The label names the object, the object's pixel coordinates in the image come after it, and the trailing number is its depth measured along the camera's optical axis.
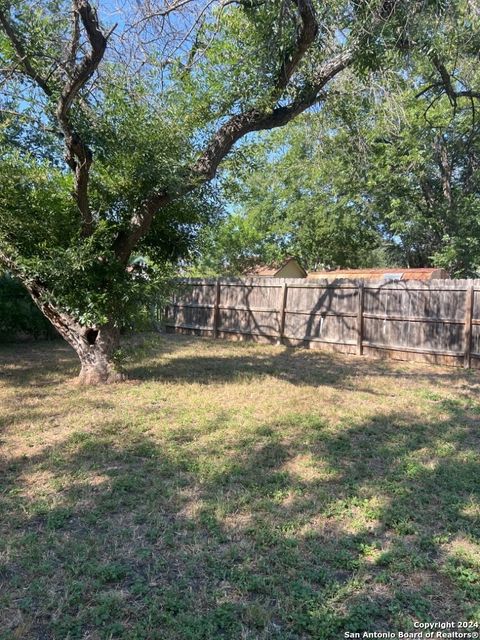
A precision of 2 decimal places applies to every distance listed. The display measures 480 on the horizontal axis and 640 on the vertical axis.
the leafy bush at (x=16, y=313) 10.95
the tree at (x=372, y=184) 7.89
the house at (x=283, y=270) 23.66
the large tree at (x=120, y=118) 5.55
